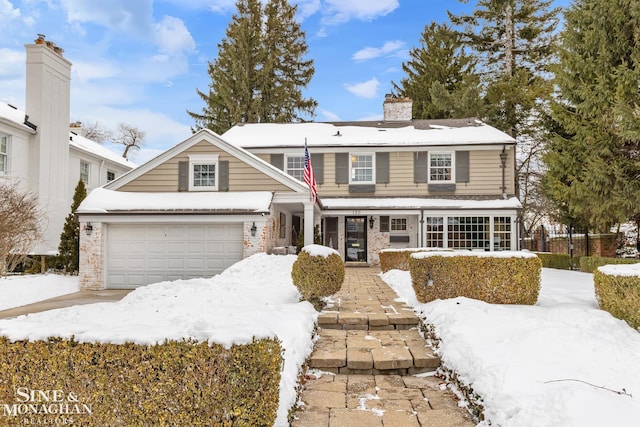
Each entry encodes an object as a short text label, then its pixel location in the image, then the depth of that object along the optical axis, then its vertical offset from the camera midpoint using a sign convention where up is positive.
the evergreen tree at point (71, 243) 15.23 -0.80
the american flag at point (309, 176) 12.28 +1.38
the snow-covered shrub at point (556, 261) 14.95 -1.40
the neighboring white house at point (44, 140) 15.33 +3.21
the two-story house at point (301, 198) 13.22 +0.89
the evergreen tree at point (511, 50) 23.78 +10.90
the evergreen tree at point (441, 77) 24.80 +10.42
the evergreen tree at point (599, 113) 10.91 +3.09
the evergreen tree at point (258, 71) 28.56 +10.88
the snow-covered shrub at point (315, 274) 7.15 -0.91
